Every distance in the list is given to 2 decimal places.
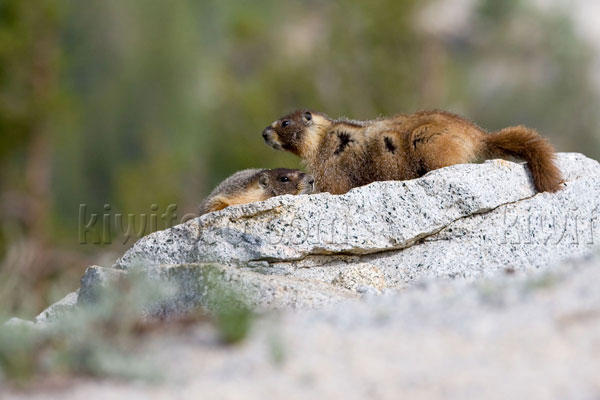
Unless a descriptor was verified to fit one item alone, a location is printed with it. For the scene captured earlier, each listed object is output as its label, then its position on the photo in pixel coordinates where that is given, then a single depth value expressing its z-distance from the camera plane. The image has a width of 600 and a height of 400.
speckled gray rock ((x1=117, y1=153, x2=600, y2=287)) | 16.95
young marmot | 19.55
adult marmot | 17.83
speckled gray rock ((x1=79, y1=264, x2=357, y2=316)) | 14.21
